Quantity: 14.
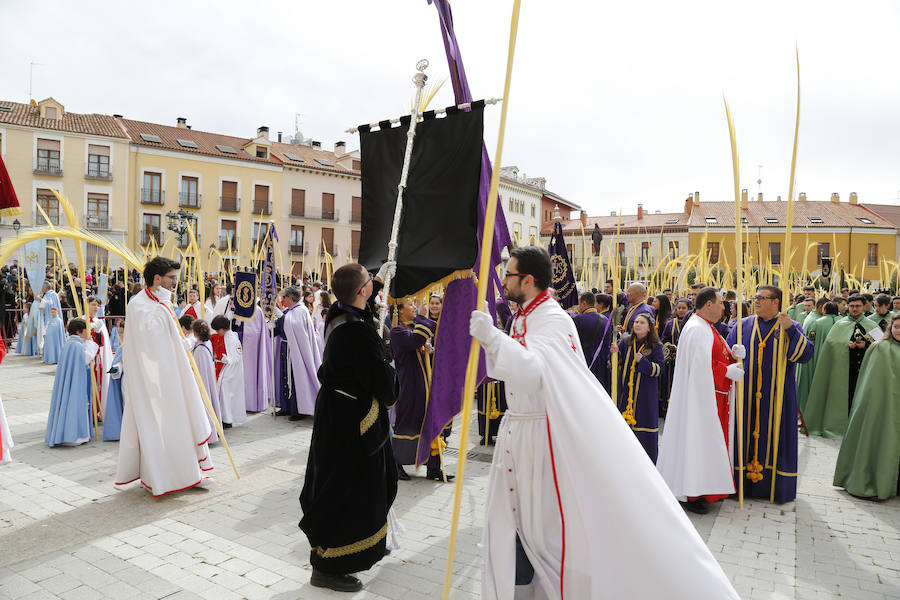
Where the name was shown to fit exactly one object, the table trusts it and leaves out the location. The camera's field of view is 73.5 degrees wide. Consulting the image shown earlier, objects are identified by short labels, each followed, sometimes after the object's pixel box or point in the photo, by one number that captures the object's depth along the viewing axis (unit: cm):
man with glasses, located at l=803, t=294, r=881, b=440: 869
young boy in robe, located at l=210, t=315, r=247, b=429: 862
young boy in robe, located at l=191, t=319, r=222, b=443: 786
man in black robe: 388
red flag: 536
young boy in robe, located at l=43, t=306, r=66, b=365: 1391
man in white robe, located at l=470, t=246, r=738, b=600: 291
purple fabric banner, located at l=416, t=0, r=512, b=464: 427
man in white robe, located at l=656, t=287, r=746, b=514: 555
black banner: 404
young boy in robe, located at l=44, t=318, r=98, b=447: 734
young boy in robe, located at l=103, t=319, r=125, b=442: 771
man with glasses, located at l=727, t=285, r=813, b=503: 590
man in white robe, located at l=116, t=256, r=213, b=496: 565
